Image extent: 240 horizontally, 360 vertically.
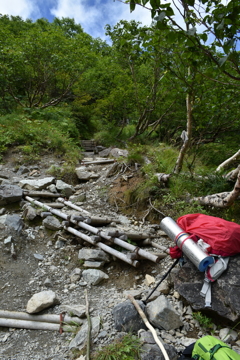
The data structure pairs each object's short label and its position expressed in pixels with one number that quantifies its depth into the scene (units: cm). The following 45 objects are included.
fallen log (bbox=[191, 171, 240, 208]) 457
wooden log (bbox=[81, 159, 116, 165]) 1056
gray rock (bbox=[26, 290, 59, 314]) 351
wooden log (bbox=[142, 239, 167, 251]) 498
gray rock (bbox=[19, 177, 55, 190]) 734
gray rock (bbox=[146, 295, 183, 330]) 302
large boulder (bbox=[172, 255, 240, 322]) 290
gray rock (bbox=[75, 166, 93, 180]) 878
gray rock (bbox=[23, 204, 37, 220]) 593
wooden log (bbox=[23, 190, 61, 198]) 691
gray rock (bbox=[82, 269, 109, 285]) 423
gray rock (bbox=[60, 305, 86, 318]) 340
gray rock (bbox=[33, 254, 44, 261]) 489
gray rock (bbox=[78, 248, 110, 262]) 468
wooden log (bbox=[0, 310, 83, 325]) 337
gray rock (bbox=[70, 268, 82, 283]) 435
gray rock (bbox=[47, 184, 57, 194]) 742
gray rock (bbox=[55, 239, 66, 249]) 525
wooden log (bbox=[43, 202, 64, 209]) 660
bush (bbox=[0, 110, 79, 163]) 1010
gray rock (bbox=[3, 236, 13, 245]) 491
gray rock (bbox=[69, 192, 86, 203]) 721
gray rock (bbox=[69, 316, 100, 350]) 292
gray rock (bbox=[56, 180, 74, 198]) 753
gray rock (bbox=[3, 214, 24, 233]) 537
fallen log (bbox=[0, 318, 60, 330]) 337
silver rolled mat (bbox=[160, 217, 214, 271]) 304
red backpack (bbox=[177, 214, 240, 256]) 310
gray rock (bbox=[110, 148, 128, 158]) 1099
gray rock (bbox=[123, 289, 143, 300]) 364
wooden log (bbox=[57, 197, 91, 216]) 649
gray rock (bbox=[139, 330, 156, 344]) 272
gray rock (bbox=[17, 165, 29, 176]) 876
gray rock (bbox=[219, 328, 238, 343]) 281
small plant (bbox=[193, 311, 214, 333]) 304
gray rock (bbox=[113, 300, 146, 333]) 301
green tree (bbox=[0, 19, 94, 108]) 1220
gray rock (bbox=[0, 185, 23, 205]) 639
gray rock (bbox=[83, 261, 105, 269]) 454
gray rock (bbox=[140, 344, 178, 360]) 252
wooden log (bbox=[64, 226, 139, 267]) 430
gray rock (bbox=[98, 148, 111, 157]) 1275
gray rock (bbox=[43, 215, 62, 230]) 565
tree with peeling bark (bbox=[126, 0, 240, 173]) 168
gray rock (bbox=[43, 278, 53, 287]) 424
